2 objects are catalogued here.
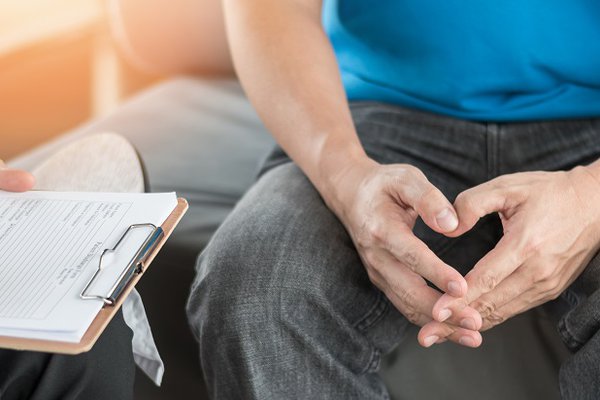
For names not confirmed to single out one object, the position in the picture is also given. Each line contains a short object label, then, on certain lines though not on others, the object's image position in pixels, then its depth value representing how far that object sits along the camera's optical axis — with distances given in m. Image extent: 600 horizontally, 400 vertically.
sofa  1.25
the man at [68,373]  1.07
